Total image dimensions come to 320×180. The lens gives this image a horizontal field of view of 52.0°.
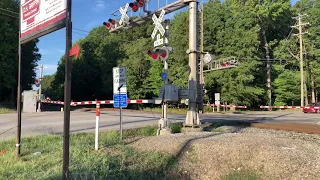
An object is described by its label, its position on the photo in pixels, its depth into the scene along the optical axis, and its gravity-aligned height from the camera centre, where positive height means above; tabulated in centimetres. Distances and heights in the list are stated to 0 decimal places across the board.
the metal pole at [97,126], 731 -57
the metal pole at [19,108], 725 -15
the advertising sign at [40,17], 584 +167
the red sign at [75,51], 521 +81
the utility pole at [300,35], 4373 +926
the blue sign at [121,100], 927 +4
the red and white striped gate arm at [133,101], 1337 +1
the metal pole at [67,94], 539 +12
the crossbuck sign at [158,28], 1146 +257
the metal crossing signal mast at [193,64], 1175 +133
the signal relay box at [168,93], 1099 +28
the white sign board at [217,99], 3406 +24
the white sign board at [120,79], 921 +64
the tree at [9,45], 3200 +562
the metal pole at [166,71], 1107 +105
